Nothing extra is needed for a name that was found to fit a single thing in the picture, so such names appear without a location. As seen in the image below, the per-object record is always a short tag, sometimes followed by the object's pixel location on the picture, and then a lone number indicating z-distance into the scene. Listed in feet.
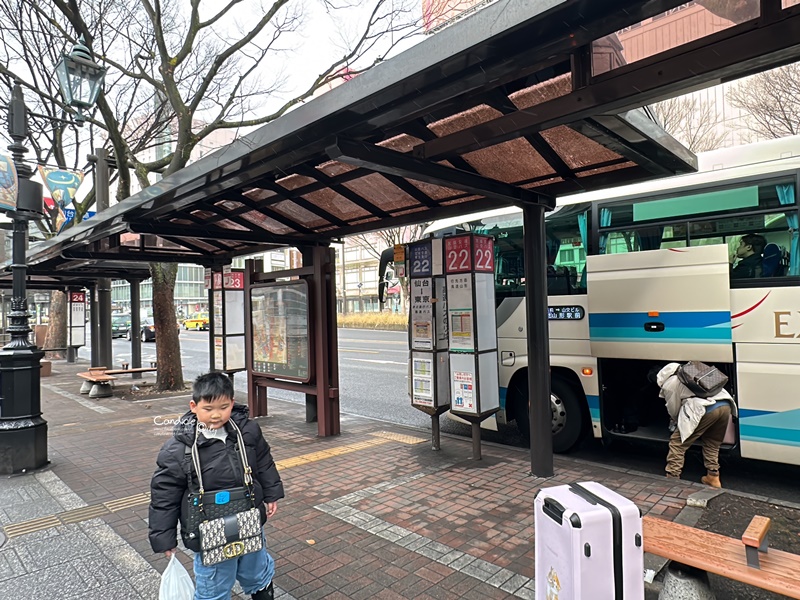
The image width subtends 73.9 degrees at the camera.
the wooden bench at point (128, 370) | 40.02
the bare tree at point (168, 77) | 35.45
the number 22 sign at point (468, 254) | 19.80
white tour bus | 16.58
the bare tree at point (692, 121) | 60.18
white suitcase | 7.68
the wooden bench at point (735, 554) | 8.30
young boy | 8.42
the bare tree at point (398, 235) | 99.76
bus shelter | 8.46
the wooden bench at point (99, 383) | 38.09
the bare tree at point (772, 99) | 46.39
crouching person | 16.65
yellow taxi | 161.27
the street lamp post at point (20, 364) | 19.38
